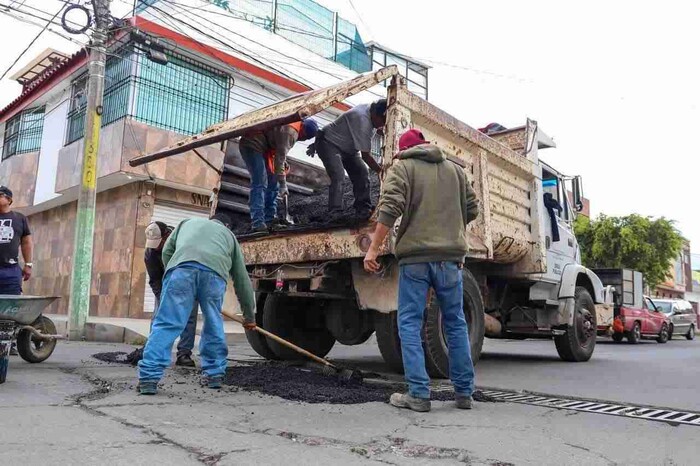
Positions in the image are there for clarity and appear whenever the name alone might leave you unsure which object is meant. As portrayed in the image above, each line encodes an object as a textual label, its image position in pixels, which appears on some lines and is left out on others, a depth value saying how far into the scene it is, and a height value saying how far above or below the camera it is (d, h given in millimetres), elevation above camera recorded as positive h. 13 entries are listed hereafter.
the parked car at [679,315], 18844 +362
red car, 15148 +42
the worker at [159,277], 5645 +303
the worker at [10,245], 5242 +511
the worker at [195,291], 3953 +123
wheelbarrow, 4098 -222
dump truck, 4977 +594
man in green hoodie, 3795 +420
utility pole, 9172 +1439
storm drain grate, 3840 -596
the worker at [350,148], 5836 +1675
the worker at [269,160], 6129 +1612
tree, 24031 +3313
